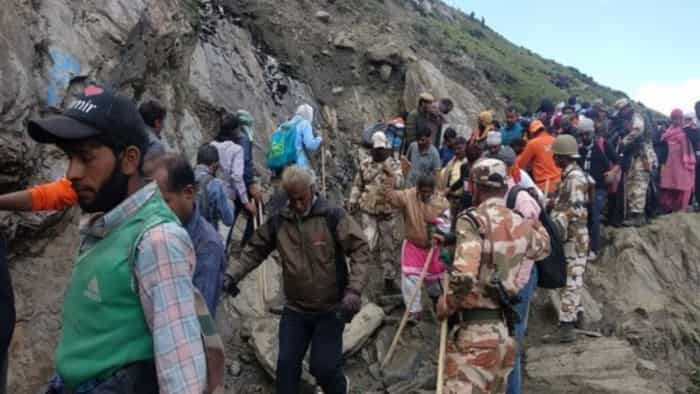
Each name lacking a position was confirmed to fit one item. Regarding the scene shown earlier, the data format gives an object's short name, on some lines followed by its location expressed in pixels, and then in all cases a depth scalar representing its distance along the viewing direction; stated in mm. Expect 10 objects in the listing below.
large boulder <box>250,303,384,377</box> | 6676
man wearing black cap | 1944
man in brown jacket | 4723
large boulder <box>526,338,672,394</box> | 7043
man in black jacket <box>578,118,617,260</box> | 9305
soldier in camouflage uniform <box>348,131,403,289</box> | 8305
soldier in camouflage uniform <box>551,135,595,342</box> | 7223
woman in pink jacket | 11914
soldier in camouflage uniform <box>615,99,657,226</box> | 10891
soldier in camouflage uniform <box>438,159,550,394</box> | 4141
